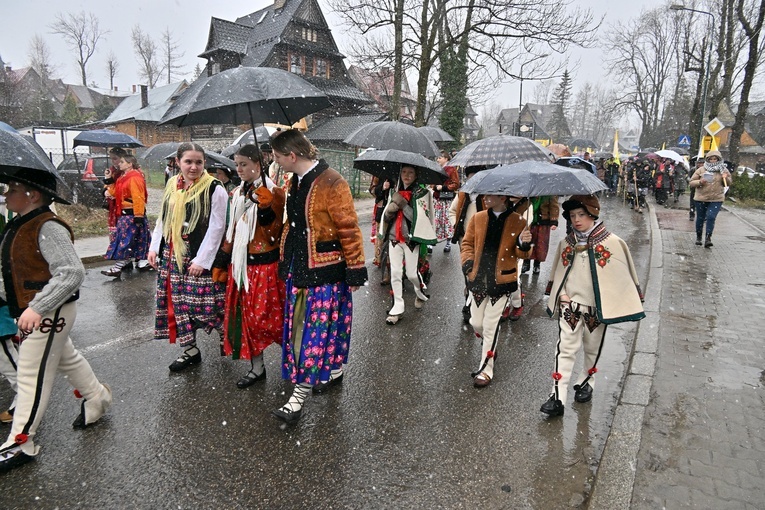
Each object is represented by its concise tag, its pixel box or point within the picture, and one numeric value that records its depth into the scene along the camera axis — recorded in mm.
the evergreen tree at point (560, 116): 80062
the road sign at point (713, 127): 14133
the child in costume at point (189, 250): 3779
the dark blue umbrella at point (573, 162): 7062
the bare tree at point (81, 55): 54969
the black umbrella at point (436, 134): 11445
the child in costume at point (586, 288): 3482
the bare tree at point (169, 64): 61844
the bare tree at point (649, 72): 42344
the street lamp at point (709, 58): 20328
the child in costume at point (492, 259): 3910
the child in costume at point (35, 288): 2711
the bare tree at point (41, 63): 55719
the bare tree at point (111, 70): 70625
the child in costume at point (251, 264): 3611
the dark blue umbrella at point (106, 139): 9227
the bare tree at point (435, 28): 14948
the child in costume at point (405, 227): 5672
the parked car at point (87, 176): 12945
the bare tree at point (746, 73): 17764
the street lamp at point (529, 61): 15534
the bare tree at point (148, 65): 61000
